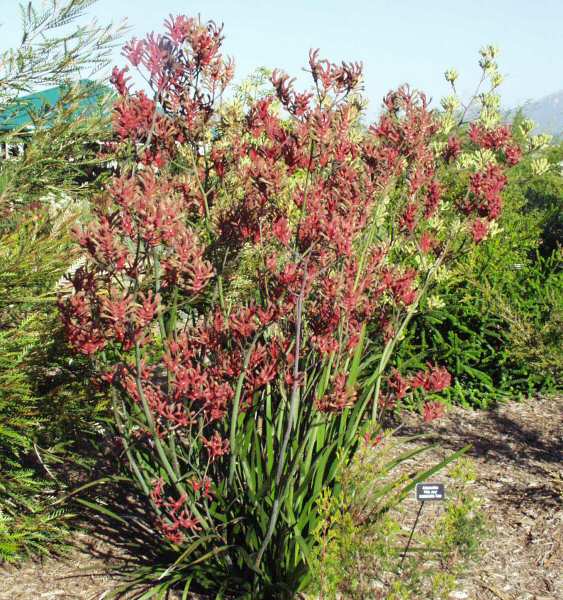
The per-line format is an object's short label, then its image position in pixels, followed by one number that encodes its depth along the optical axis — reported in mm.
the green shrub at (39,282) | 3447
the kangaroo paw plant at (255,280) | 2740
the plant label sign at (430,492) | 3129
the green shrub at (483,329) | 5648
